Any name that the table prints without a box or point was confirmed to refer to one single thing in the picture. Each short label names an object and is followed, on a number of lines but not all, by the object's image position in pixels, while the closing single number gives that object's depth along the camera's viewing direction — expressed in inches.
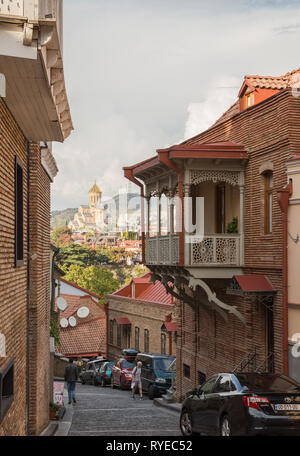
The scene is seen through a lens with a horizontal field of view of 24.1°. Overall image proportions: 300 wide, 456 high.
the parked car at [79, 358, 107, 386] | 1555.2
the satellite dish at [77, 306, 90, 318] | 2314.2
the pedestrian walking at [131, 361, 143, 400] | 1104.2
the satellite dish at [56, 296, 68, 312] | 1507.1
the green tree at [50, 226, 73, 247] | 6496.1
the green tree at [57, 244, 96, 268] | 5108.3
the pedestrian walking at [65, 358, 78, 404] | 988.6
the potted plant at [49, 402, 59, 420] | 775.3
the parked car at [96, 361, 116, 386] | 1466.5
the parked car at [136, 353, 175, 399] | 1117.1
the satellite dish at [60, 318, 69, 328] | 2181.7
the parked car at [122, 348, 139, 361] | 1507.1
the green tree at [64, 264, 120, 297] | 3447.3
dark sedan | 469.4
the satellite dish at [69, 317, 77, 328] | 2253.9
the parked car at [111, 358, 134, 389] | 1312.7
